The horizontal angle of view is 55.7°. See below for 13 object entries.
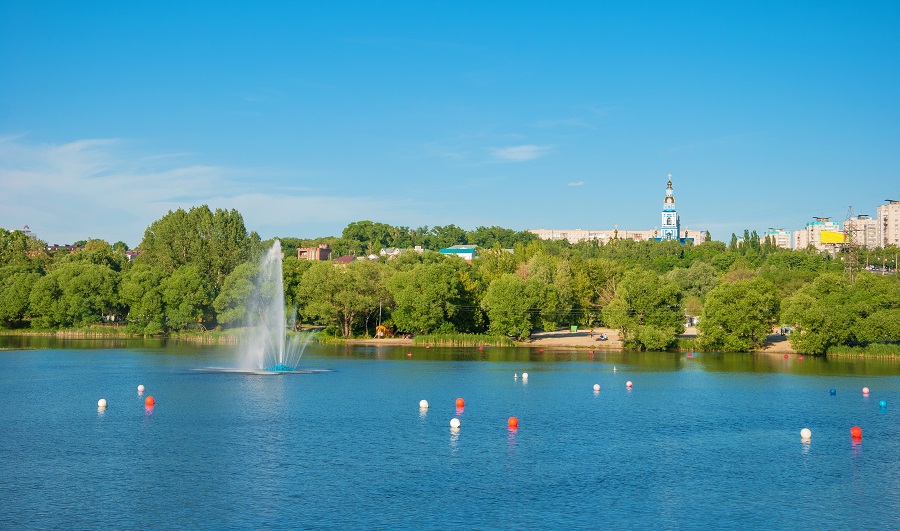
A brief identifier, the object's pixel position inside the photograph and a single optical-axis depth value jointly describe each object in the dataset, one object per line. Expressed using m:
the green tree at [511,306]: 110.00
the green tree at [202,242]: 130.50
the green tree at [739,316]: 97.81
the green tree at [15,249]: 144.00
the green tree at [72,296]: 115.69
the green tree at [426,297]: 108.94
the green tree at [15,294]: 116.94
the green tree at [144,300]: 114.88
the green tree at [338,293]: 111.12
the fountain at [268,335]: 75.75
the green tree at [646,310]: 102.44
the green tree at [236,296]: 111.82
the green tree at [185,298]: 114.62
